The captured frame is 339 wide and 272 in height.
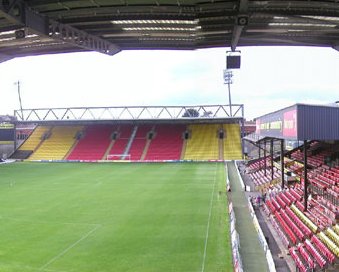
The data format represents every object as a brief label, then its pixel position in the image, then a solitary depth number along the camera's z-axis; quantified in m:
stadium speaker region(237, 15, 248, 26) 15.81
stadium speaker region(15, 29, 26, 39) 18.48
